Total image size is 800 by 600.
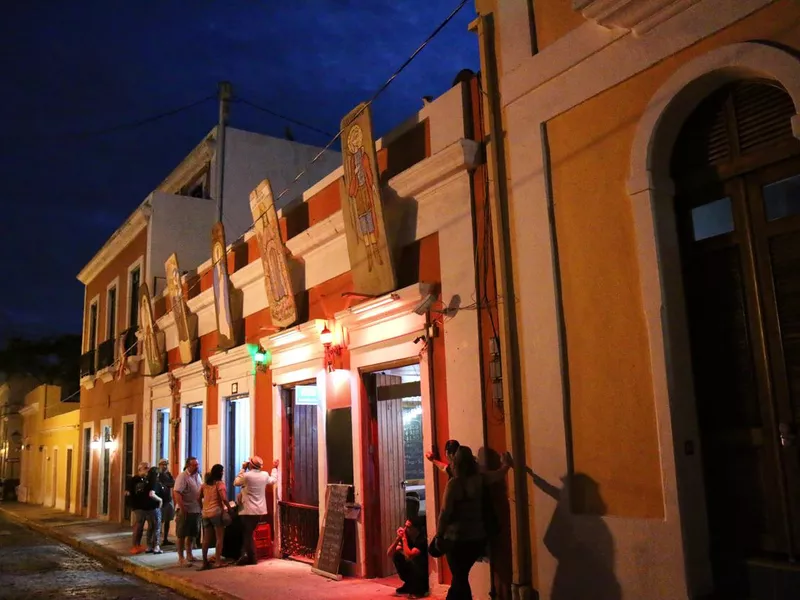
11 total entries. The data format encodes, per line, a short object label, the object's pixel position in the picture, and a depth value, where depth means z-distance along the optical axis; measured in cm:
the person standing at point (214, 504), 1037
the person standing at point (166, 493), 1312
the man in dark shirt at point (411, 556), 758
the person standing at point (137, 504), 1264
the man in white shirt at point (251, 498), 1045
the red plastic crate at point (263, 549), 1072
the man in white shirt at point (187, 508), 1105
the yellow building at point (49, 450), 2505
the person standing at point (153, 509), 1246
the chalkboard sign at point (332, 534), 899
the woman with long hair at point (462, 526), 627
